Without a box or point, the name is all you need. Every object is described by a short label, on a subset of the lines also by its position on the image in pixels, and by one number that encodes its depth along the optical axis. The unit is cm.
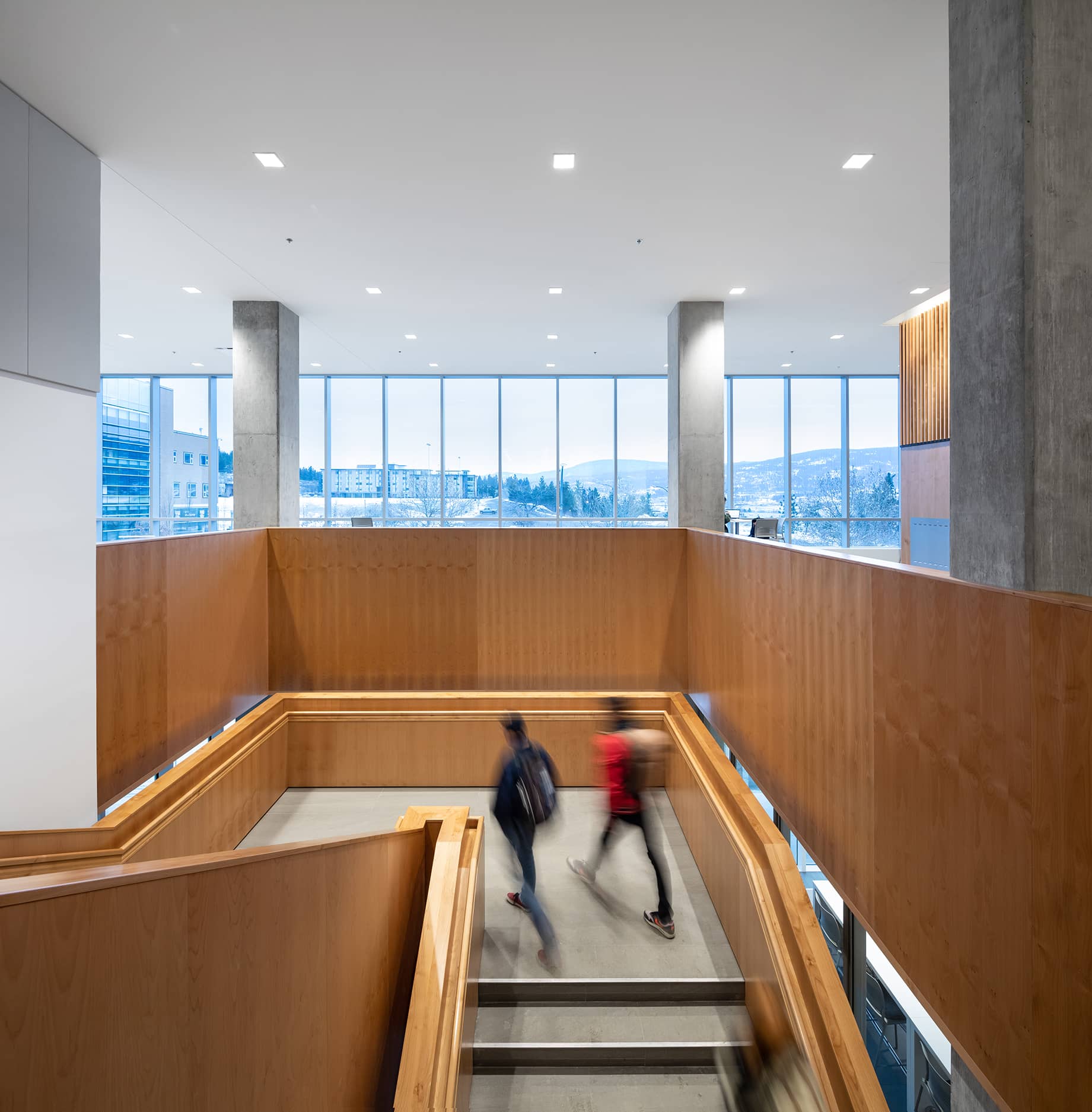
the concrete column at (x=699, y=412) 905
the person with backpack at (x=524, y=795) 473
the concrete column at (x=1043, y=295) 251
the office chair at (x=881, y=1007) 424
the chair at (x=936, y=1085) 432
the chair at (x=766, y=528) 1080
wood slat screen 919
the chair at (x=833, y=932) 421
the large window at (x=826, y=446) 1451
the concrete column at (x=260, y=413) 893
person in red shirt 475
